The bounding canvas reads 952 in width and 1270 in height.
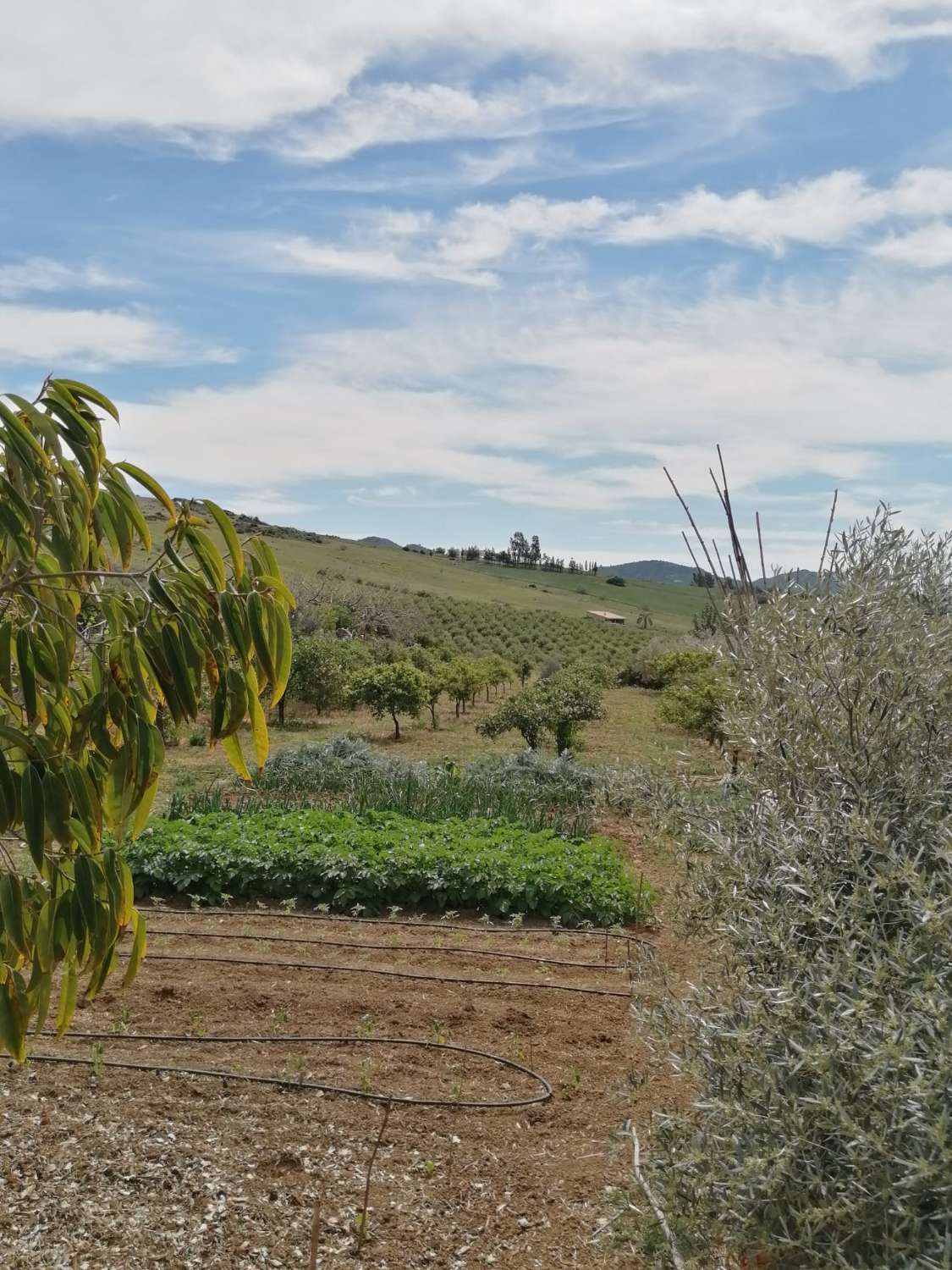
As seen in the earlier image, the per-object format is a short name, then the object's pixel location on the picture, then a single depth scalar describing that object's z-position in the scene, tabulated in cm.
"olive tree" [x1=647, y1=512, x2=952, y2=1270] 218
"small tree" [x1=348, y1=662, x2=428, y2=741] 2097
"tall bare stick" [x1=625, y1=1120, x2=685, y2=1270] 265
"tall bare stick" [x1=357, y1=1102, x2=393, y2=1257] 391
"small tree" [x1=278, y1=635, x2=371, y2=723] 2348
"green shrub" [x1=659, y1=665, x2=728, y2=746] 1689
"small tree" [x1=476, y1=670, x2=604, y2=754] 1833
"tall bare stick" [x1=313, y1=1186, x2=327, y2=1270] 321
